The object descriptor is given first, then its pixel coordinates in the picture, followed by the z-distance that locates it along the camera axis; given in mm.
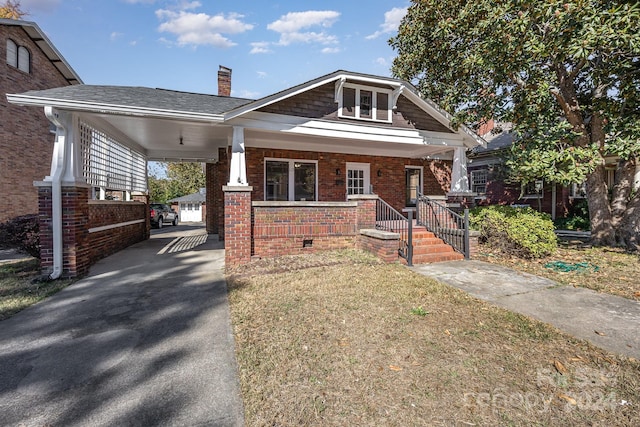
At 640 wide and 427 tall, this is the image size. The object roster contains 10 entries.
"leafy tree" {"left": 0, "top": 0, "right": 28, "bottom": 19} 18297
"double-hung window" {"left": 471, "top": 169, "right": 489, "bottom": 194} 17462
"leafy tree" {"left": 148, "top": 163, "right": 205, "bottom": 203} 37312
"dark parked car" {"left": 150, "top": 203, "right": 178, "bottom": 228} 19922
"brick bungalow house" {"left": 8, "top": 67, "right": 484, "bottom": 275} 6008
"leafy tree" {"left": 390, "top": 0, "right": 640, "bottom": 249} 5988
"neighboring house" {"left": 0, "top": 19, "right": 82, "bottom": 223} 11281
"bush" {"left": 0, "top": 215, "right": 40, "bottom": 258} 5996
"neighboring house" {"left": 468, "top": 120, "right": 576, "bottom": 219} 14352
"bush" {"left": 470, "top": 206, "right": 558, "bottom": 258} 6969
